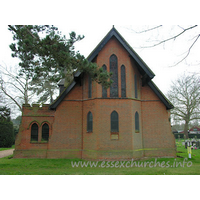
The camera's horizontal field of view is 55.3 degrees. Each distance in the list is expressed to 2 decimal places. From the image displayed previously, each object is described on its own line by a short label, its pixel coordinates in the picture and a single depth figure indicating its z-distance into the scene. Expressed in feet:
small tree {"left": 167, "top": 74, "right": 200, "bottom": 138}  131.73
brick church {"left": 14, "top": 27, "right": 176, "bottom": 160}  51.11
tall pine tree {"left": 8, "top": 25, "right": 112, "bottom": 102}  36.19
